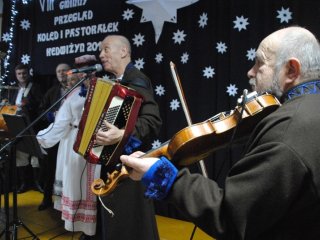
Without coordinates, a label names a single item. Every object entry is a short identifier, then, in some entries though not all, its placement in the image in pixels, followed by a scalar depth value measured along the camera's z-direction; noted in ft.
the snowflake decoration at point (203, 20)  9.88
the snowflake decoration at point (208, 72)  9.95
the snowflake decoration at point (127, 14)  11.21
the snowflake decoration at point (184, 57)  10.29
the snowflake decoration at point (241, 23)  9.27
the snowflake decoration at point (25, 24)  14.14
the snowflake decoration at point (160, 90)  10.85
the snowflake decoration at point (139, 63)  11.06
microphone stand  7.07
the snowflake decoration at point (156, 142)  11.02
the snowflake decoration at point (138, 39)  11.03
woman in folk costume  8.21
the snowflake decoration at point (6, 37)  14.40
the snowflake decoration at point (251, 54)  9.17
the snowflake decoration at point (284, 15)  8.59
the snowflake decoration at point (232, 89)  9.48
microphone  6.12
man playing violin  2.62
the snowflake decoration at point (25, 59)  14.11
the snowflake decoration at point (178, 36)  10.30
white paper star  10.16
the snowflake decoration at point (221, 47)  9.69
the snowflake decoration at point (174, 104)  10.60
